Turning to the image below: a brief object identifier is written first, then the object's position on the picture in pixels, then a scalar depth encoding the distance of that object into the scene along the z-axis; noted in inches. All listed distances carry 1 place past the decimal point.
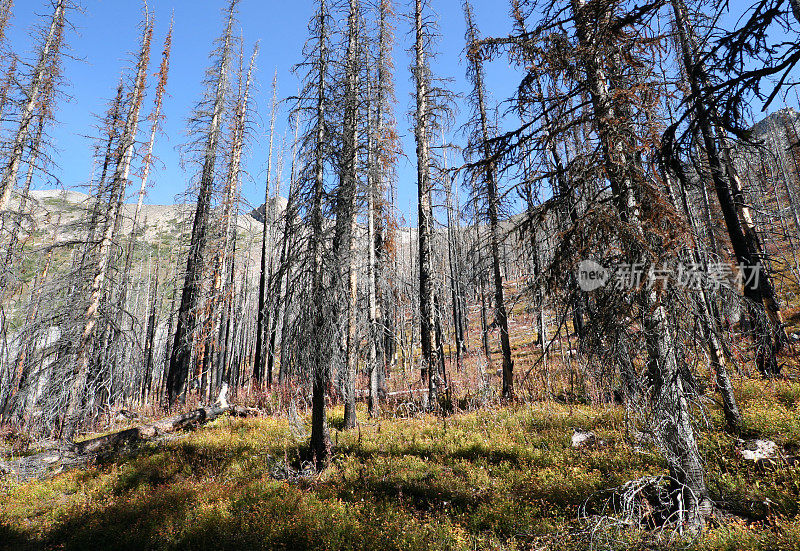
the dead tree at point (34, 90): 416.7
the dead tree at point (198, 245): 512.4
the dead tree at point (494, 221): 375.2
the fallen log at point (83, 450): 333.4
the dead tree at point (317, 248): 280.7
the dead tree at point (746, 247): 299.4
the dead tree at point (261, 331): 626.2
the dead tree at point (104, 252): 379.6
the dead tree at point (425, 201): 379.6
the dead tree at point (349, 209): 302.2
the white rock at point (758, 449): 215.0
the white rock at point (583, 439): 267.3
